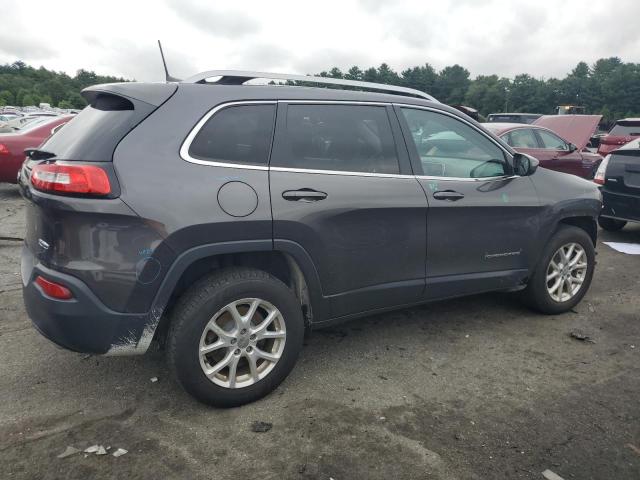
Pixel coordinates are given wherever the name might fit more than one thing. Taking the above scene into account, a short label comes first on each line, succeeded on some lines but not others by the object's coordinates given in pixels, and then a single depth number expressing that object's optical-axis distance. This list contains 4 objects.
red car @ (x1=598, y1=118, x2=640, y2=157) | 12.86
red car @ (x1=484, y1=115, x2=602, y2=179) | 8.98
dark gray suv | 2.49
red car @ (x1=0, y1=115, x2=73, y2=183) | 8.59
